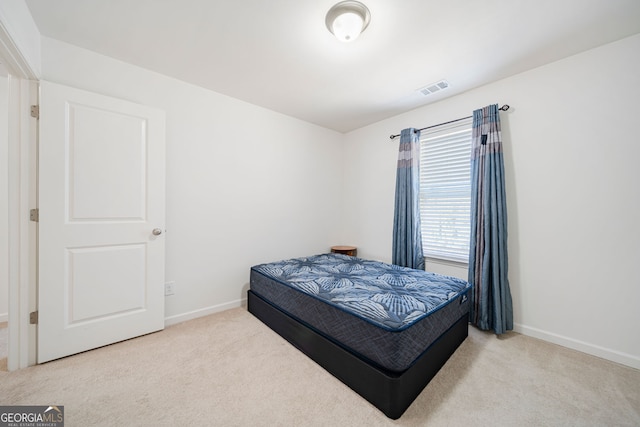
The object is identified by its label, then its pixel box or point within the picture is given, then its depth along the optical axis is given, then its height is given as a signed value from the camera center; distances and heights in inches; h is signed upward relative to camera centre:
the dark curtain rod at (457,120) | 89.4 +40.3
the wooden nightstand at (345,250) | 140.3 -22.8
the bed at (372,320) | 53.3 -30.0
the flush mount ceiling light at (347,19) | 58.9 +49.4
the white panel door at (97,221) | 68.0 -4.5
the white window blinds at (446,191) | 103.0 +10.4
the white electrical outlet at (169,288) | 91.2 -31.0
